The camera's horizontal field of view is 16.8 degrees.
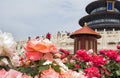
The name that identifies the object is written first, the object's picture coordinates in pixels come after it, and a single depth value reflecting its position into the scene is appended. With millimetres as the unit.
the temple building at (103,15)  39000
